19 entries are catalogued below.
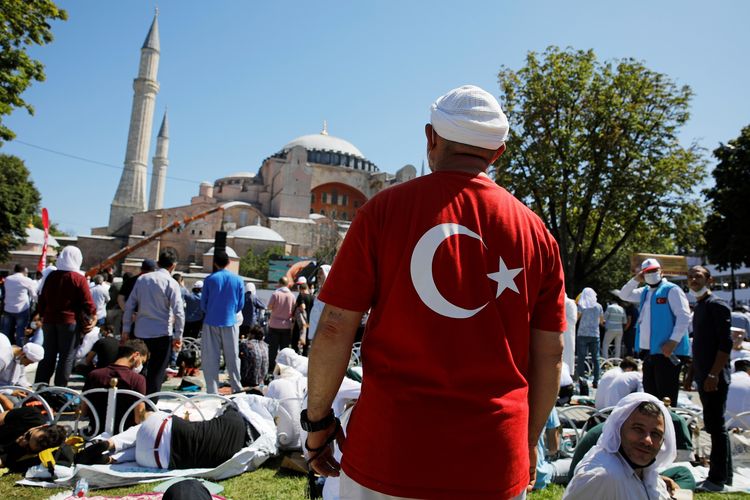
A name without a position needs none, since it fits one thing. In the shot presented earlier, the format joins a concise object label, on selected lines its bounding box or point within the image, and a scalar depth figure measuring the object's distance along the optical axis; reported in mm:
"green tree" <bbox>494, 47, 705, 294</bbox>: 19078
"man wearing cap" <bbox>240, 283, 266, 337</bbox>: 9945
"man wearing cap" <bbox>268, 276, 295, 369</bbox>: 9125
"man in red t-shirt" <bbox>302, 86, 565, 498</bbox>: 1425
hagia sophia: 49938
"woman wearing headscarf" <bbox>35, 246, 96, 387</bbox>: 6250
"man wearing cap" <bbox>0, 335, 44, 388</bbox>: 5264
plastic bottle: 3421
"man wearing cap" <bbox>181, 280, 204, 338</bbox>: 10258
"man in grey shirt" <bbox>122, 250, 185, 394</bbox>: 5652
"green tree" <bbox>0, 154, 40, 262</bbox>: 34438
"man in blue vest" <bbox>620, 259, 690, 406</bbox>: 5156
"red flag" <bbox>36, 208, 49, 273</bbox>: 15380
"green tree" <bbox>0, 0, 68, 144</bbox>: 11180
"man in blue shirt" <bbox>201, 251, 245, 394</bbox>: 6449
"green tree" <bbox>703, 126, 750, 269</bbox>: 24859
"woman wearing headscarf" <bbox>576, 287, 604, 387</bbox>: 9320
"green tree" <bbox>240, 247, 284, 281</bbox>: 47469
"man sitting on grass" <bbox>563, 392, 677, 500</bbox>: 2723
